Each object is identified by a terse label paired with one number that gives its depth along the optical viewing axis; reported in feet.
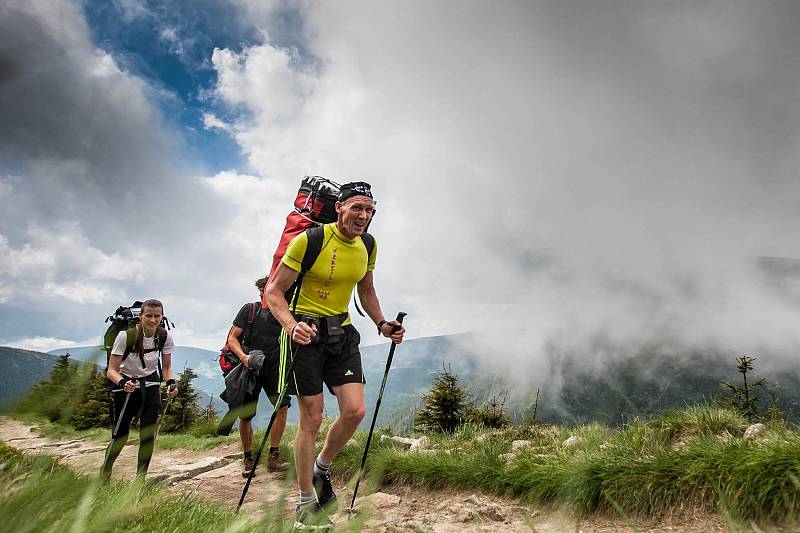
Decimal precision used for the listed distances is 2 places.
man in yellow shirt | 16.72
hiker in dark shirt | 25.91
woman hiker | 23.07
